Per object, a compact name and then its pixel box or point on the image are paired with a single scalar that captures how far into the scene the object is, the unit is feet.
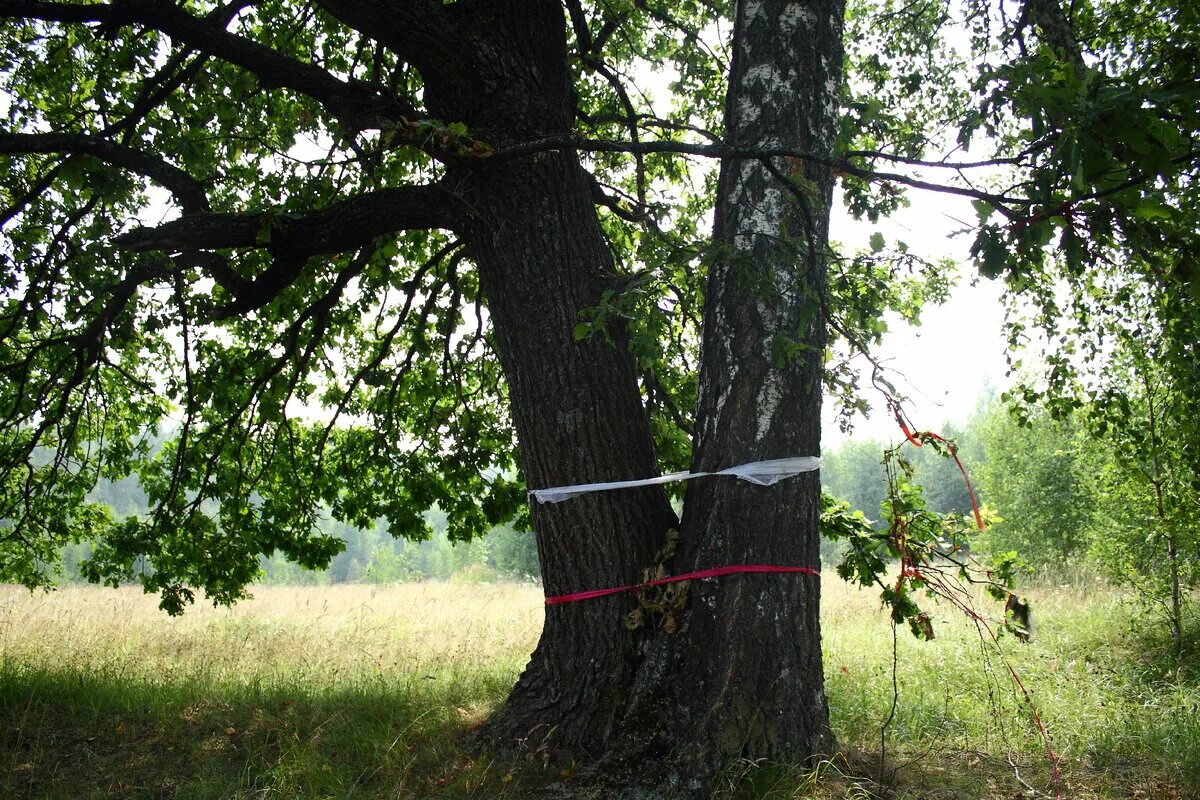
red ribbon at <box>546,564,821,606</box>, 12.42
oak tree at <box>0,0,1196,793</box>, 11.65
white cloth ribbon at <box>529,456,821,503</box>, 12.50
